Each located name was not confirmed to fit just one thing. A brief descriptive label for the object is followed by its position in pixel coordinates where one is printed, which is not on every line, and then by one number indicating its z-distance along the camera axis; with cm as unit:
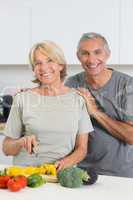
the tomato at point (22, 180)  179
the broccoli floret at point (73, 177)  181
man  240
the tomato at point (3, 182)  182
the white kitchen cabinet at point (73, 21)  336
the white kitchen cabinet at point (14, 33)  362
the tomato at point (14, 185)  176
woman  217
